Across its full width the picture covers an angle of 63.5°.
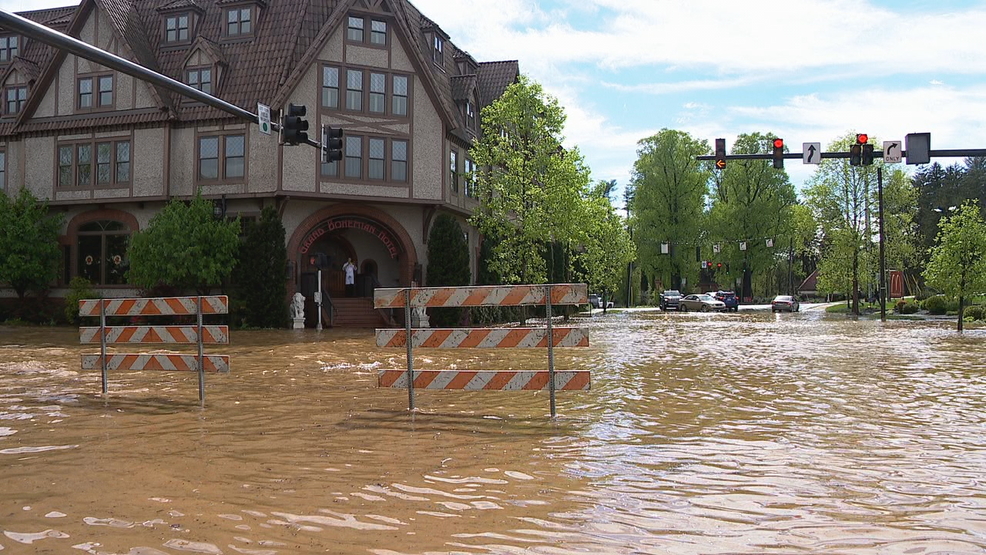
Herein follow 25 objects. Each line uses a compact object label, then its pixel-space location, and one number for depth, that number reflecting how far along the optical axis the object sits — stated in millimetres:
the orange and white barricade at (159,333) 10219
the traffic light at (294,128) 16875
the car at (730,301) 60062
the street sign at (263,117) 16547
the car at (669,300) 60812
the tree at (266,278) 29312
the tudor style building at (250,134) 29844
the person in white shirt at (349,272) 31797
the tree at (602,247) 37375
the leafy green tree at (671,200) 66875
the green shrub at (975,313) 37125
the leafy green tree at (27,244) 30562
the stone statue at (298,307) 29562
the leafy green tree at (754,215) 67688
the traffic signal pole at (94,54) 10242
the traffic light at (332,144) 18500
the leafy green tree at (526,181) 32250
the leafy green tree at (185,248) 28266
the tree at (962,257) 27266
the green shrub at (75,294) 30469
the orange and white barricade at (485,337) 8797
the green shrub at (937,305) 43875
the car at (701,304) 59344
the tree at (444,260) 31062
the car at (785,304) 57812
